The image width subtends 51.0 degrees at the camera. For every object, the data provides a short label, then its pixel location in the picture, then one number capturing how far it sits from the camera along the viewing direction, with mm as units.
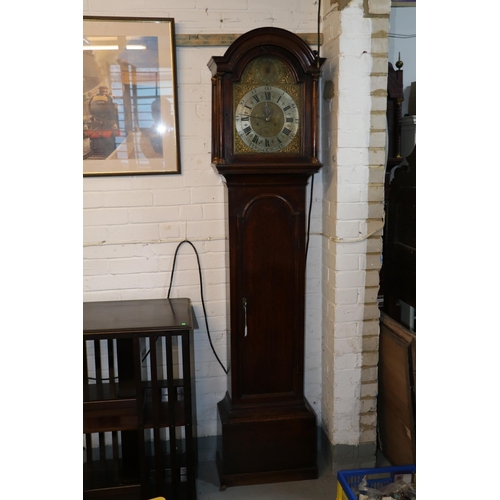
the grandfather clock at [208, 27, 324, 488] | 2342
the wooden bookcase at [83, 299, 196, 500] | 2291
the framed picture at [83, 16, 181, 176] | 2523
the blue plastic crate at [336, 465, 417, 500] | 2234
